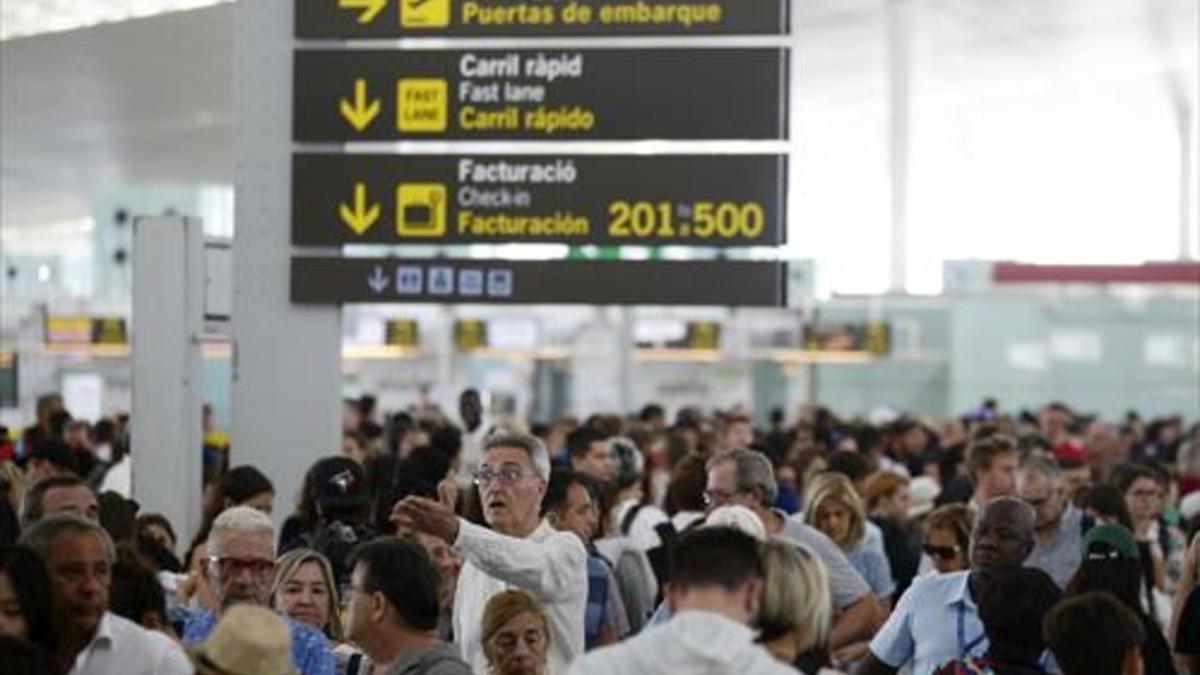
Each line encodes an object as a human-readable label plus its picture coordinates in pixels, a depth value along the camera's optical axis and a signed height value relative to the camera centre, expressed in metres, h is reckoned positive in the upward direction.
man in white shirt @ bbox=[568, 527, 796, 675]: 5.51 -0.61
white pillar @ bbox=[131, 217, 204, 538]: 13.56 -0.20
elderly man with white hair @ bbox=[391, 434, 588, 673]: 7.85 -0.68
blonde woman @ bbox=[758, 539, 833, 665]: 5.91 -0.61
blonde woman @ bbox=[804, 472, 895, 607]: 11.30 -0.81
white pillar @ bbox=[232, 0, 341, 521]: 13.30 +0.08
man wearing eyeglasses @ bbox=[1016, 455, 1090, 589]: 11.27 -0.82
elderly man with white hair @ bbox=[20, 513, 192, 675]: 6.75 -0.75
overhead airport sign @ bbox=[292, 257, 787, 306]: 12.92 +0.21
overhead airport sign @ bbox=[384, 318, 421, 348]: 43.16 -0.14
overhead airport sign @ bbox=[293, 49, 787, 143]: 12.92 +1.11
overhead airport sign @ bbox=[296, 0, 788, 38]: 12.85 +1.48
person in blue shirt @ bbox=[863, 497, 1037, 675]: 8.19 -0.87
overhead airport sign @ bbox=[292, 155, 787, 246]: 12.90 +0.60
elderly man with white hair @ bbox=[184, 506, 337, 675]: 8.07 -0.73
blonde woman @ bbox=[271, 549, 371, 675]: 7.75 -0.77
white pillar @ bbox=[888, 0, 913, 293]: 34.84 +2.93
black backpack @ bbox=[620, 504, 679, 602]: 11.91 -1.03
